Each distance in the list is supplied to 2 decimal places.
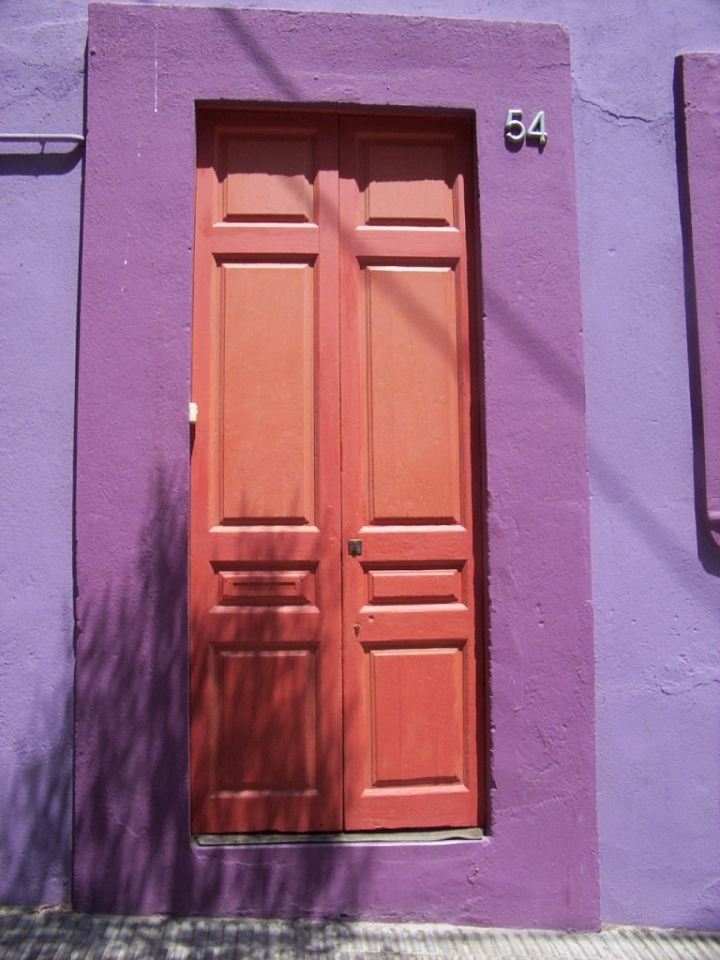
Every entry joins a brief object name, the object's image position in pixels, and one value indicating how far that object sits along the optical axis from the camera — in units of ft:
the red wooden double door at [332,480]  12.42
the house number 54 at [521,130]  12.86
